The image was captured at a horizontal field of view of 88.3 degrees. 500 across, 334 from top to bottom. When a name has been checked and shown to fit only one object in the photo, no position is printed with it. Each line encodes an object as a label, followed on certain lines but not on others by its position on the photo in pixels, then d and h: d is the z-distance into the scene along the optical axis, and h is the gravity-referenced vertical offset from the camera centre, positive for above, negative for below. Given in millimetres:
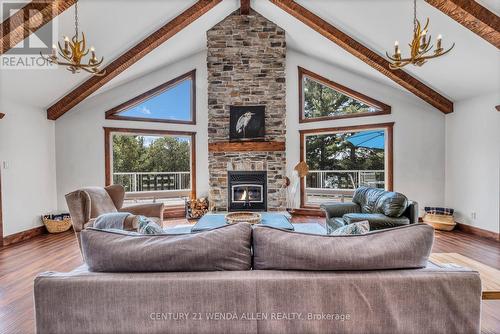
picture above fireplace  5785 +914
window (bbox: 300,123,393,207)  5863 +38
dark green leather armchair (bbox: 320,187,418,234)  3176 -666
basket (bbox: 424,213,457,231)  4691 -1098
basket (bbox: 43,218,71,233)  4738 -1119
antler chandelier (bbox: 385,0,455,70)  2745 +1253
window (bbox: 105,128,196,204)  5922 -4
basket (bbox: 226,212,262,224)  3646 -784
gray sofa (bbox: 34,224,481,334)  1210 -647
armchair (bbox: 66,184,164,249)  3033 -550
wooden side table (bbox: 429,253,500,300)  1445 -709
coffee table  3852 -936
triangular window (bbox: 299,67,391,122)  5750 +1448
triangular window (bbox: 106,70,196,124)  5824 +1398
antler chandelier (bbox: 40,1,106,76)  2873 +1241
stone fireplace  5824 +1484
